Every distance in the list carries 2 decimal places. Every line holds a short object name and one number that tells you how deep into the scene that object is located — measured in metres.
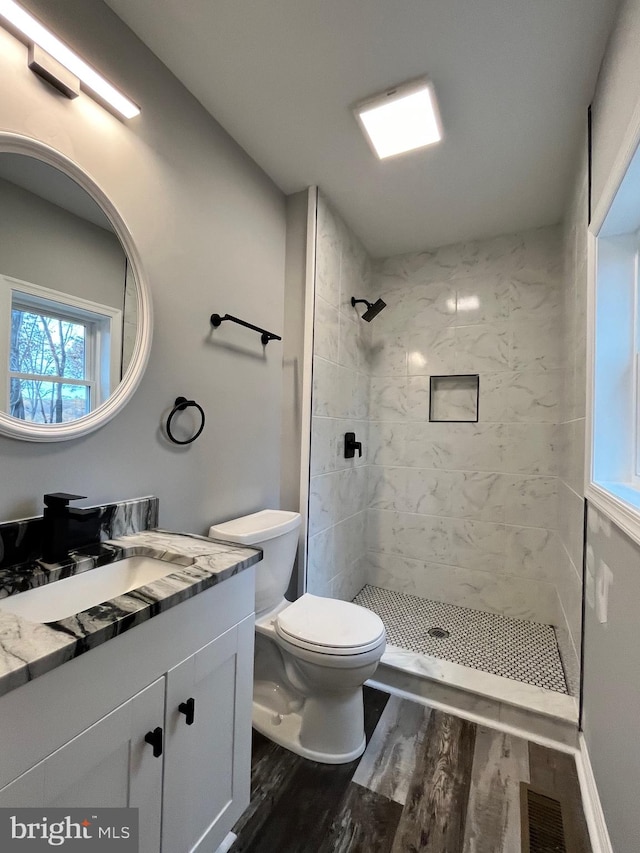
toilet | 1.34
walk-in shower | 2.11
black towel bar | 1.55
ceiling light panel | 1.41
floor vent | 1.12
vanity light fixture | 0.94
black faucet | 0.97
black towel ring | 1.38
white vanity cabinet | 0.61
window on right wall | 1.30
